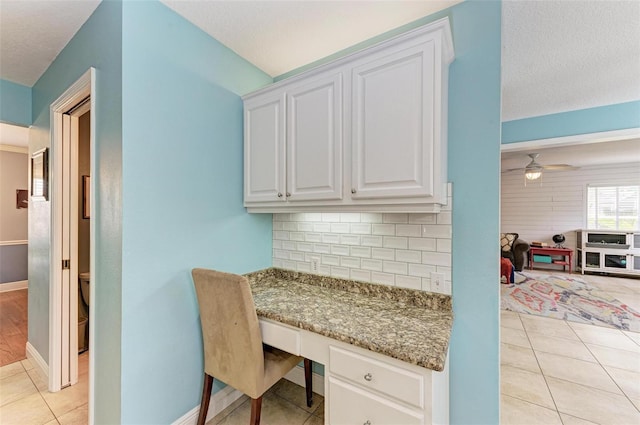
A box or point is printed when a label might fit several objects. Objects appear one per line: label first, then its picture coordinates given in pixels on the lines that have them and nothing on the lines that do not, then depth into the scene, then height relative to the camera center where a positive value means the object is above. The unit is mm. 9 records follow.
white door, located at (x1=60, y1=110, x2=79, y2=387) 2043 -265
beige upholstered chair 1457 -756
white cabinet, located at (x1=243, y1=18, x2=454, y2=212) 1342 +469
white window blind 5941 +106
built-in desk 1106 -625
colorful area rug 3545 -1414
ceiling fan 4340 +709
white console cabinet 5764 -881
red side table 6332 -992
